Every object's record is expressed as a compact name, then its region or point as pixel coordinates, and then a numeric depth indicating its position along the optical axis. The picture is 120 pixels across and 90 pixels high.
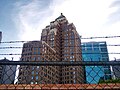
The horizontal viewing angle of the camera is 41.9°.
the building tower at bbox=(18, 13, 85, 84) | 71.75
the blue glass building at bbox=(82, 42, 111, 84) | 93.09
